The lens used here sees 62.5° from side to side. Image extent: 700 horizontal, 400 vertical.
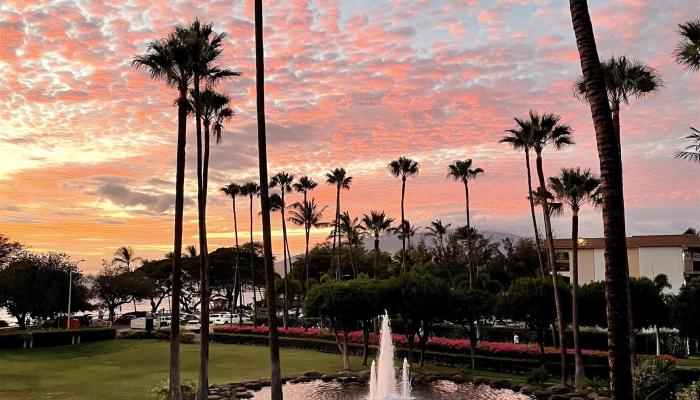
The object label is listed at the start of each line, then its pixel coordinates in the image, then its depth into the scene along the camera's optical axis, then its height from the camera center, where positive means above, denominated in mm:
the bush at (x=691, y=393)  16511 -3701
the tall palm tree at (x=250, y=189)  71875 +10080
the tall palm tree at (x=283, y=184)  65788 +9929
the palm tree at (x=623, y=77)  23812 +7739
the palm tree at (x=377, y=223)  70812 +5567
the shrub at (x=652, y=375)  19562 -4098
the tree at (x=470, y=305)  33781 -2206
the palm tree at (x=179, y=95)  19547 +6406
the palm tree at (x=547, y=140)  28281 +6299
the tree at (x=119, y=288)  86375 -2328
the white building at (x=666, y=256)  72125 +1023
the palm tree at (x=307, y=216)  68625 +6445
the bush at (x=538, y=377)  27016 -5158
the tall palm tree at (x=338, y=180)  61250 +9502
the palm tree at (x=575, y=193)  27266 +3544
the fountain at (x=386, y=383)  24500 -4994
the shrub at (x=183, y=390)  20266 -4322
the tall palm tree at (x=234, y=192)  72562 +9824
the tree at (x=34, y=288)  59906 -1507
